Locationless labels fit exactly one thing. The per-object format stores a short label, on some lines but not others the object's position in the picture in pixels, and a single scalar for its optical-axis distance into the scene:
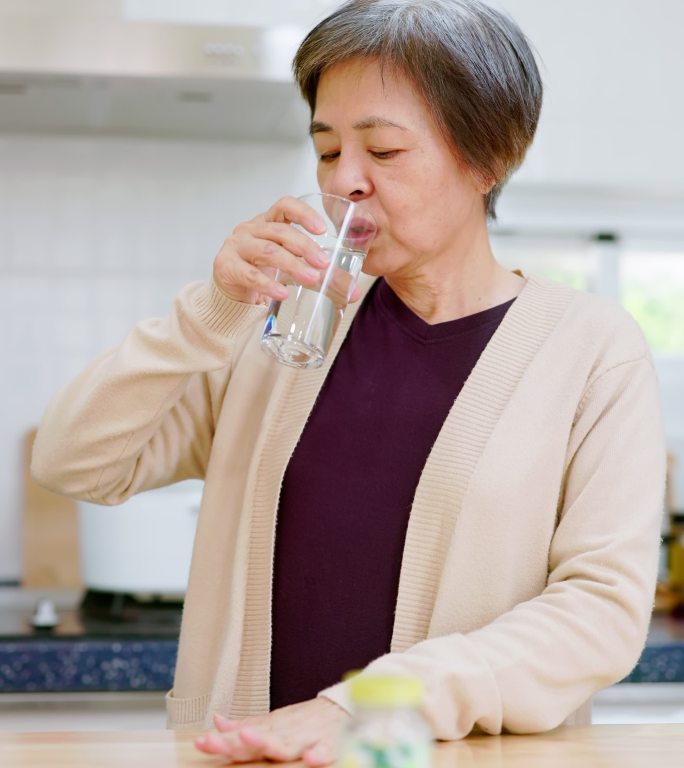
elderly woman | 1.61
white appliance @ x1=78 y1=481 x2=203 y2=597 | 2.76
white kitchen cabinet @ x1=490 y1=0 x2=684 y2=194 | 3.11
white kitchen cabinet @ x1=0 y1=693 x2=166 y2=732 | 2.52
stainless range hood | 2.68
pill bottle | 1.14
